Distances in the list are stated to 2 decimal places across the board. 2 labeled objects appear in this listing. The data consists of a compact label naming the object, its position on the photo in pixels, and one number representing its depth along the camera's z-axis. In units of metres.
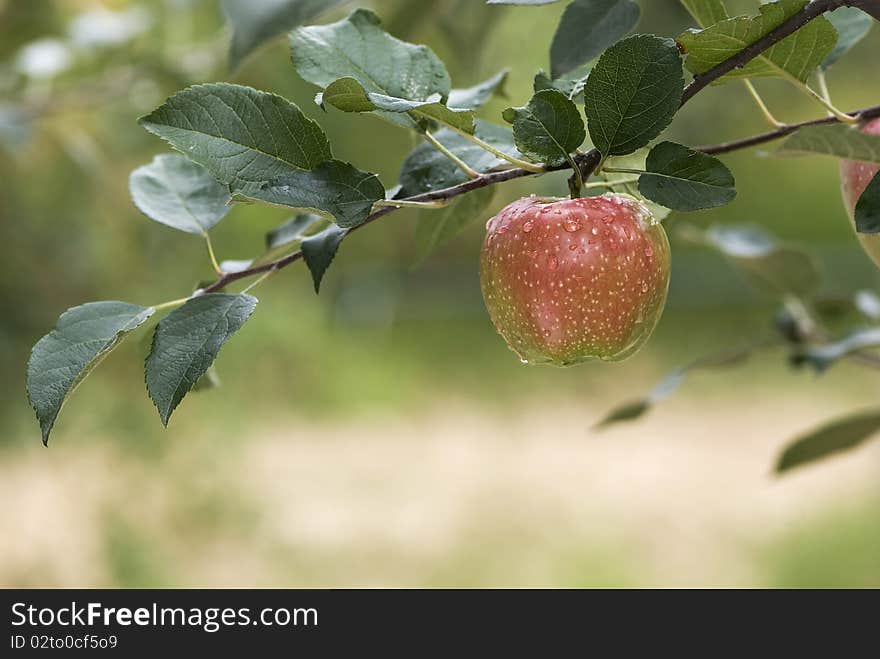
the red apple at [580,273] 2.09
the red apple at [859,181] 2.10
